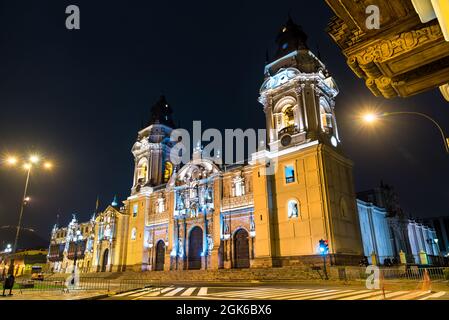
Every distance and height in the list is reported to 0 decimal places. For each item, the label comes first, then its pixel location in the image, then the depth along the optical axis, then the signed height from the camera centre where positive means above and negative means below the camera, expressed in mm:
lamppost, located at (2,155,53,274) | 18181 +6111
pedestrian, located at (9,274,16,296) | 15777 -350
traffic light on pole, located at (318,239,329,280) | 25092 +1345
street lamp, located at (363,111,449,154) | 10449 +5534
